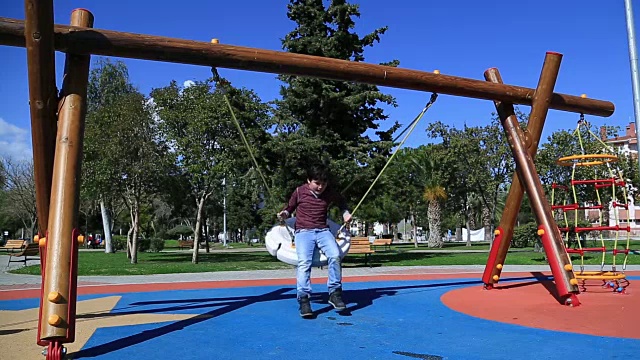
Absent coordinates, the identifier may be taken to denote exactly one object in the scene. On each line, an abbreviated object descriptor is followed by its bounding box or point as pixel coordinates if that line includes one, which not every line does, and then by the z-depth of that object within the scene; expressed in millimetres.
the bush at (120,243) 43162
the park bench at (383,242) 32406
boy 6531
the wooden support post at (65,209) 4555
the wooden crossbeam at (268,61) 5637
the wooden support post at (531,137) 8117
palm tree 40875
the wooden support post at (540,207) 6914
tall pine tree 19797
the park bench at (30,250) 16927
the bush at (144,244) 38650
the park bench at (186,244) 47406
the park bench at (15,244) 25462
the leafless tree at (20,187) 41844
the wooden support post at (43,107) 5105
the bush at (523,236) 26481
